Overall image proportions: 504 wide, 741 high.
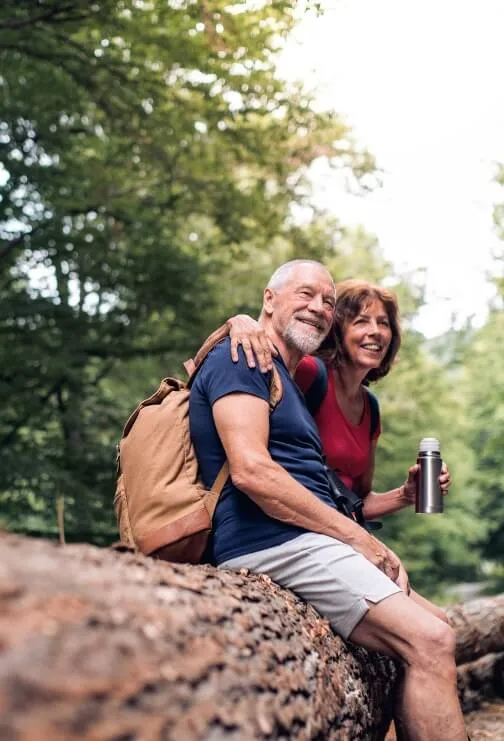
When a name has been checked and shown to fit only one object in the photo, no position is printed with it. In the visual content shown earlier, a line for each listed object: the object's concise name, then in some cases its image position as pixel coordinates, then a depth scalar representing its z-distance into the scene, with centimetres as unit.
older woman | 389
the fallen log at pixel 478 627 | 526
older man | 286
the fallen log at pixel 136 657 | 125
